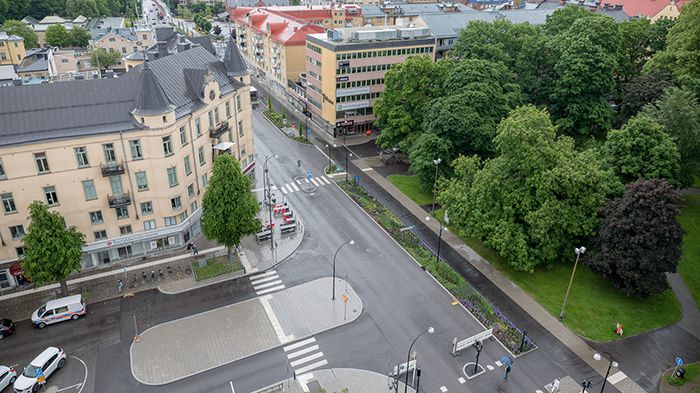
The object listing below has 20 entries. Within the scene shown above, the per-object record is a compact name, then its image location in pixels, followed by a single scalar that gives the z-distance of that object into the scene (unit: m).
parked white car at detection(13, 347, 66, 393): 33.78
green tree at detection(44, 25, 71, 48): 129.88
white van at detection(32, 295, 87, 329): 40.04
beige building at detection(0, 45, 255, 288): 41.22
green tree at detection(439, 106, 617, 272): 44.94
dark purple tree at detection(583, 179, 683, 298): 40.19
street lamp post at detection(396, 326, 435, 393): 33.64
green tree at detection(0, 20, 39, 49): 125.46
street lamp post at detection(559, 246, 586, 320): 42.19
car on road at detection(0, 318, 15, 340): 38.81
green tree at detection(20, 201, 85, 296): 38.81
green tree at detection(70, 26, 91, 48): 131.25
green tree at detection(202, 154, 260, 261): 44.62
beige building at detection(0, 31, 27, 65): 108.46
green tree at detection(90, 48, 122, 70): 109.44
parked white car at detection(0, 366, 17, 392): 34.34
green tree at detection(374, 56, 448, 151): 67.50
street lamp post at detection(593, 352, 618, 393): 33.58
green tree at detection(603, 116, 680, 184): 45.97
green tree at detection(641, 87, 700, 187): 50.75
